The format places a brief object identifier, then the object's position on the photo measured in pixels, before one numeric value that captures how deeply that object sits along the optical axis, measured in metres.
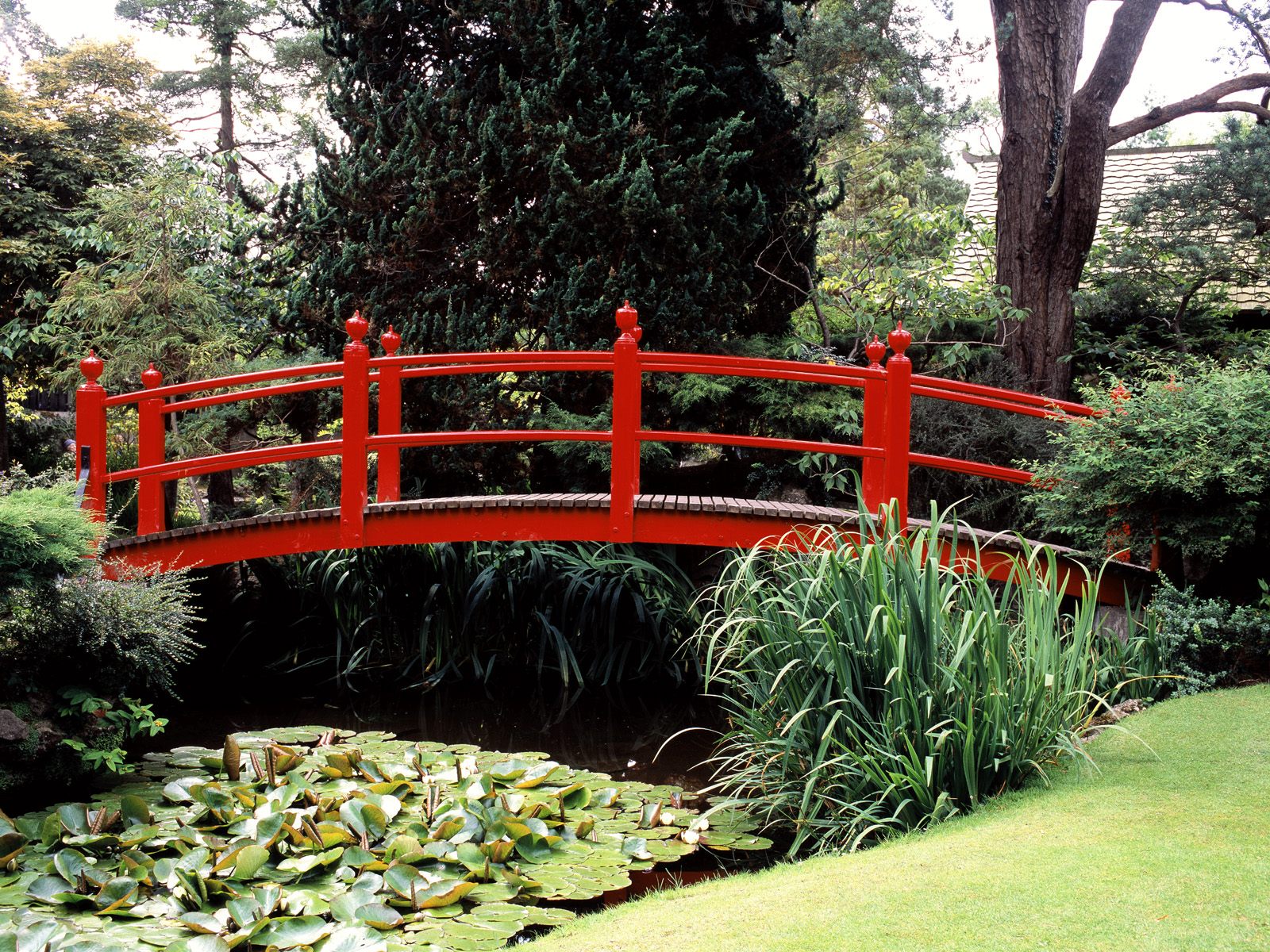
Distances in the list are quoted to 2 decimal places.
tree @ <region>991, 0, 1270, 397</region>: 9.23
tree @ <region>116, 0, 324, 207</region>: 17.33
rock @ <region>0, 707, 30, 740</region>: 4.75
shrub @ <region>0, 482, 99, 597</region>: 4.61
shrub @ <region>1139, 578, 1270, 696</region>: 5.09
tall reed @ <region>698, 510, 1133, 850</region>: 4.23
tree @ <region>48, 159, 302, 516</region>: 8.62
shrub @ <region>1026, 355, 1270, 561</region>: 5.07
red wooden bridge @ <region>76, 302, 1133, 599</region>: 6.23
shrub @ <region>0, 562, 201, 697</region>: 4.92
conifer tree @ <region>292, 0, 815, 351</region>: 8.10
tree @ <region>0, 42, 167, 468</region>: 10.45
